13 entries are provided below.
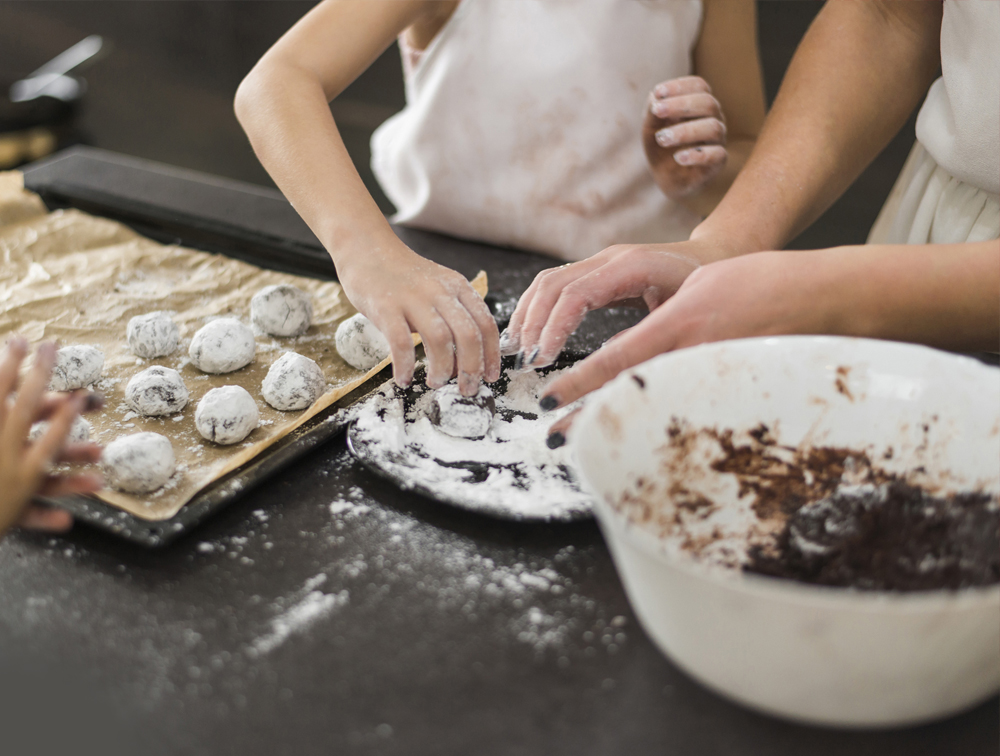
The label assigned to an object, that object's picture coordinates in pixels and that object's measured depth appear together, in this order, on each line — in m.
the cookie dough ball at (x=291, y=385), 1.06
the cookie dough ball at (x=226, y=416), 0.98
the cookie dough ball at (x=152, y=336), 1.19
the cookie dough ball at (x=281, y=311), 1.24
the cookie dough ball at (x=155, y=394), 1.04
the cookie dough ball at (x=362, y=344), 1.15
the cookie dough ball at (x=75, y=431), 0.97
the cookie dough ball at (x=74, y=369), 1.10
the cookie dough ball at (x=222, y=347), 1.15
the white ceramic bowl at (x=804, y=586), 0.50
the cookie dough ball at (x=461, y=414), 0.97
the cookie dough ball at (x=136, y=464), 0.86
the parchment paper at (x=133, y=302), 1.03
